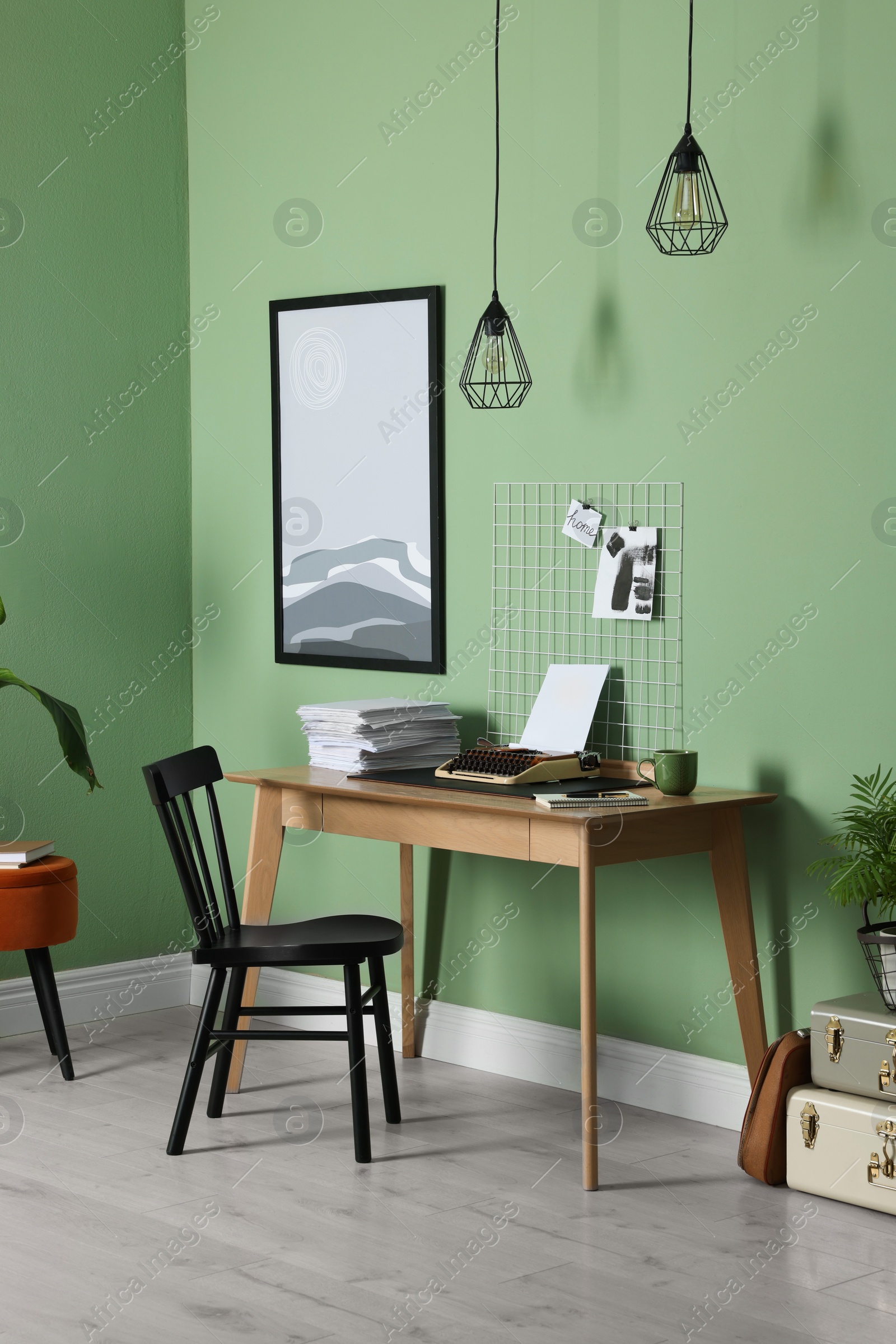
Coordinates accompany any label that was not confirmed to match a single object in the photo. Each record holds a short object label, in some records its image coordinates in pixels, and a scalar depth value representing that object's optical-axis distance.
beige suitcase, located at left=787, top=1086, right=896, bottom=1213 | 2.79
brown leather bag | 2.96
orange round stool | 3.73
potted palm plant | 2.87
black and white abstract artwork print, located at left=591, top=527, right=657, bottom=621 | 3.49
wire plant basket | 2.85
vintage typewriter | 3.31
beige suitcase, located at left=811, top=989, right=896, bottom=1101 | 2.81
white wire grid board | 3.47
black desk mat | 3.21
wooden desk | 2.98
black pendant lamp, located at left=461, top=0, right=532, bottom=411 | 3.52
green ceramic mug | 3.21
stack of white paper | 3.59
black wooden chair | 3.11
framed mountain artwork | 3.94
